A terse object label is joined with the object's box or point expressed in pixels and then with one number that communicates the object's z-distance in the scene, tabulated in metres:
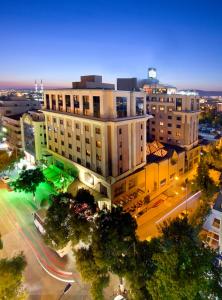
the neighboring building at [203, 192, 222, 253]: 25.45
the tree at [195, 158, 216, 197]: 37.97
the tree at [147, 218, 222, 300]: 16.31
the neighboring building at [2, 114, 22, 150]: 65.69
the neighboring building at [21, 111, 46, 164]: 55.50
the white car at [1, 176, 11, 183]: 52.56
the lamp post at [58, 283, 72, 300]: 24.97
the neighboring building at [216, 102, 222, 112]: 184.06
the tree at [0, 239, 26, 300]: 19.52
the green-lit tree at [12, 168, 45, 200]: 43.09
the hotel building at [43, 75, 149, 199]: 36.47
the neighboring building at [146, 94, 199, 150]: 56.12
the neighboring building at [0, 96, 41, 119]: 77.94
